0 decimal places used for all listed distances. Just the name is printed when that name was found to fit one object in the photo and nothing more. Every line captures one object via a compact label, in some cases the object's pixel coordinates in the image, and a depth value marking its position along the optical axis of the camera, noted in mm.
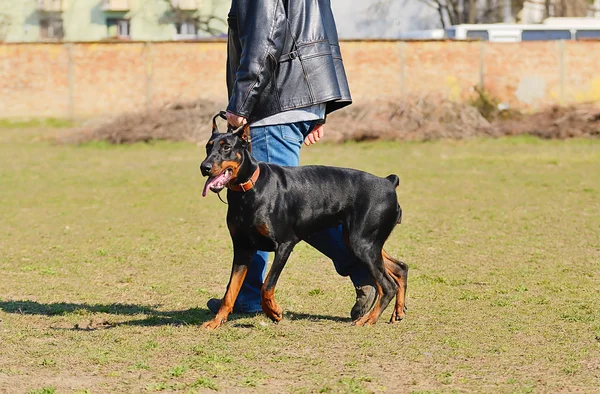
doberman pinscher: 10891
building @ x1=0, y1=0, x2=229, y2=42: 120750
